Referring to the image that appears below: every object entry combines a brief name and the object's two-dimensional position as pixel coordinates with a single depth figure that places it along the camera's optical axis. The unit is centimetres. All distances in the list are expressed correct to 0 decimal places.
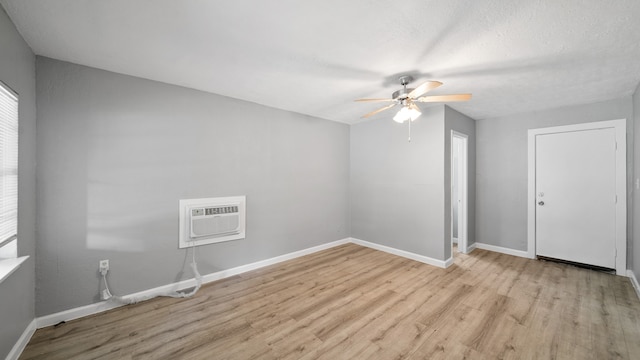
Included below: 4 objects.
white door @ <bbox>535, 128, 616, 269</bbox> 315
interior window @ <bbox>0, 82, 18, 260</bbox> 155
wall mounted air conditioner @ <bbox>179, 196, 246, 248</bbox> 272
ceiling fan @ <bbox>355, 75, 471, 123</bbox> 224
